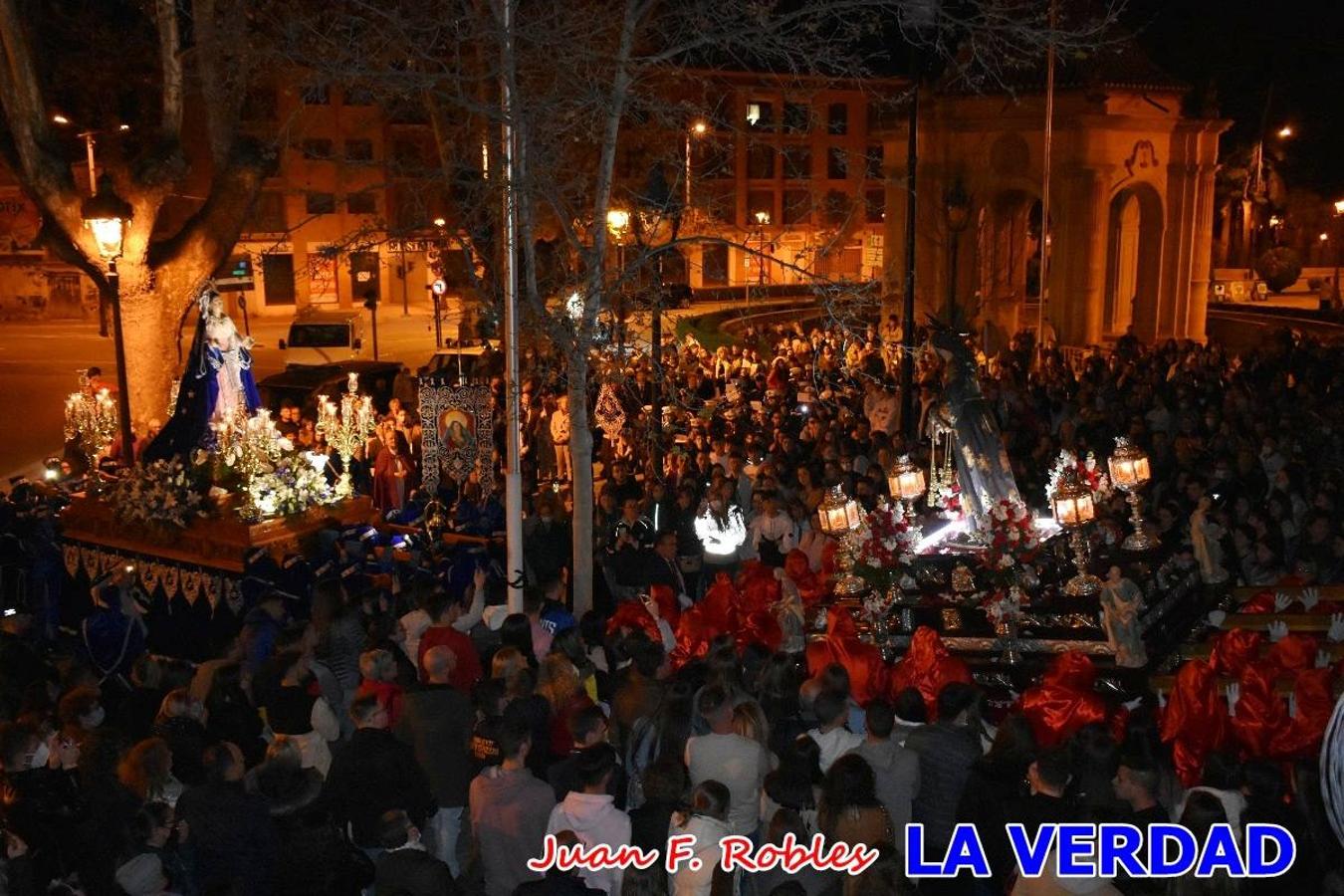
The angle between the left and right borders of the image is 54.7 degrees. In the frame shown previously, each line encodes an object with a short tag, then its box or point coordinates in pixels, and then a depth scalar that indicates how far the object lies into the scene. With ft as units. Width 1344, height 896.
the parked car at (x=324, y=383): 84.23
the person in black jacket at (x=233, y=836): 20.54
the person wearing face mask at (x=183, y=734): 22.82
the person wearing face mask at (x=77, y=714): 24.26
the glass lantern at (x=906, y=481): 41.29
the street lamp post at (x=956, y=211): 76.80
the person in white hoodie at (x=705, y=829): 19.34
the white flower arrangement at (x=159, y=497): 44.86
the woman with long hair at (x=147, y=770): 21.22
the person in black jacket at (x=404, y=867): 18.42
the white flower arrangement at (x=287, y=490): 44.88
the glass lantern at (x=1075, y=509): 39.22
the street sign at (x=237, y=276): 137.08
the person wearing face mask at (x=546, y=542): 40.24
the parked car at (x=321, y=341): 105.09
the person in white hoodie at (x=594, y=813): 19.99
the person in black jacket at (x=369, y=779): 21.84
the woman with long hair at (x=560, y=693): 24.62
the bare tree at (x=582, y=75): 31.60
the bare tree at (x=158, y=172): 57.36
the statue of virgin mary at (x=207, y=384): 48.93
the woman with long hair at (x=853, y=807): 19.38
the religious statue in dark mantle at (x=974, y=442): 43.27
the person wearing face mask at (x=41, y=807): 21.89
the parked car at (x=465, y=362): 72.95
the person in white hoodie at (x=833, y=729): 23.53
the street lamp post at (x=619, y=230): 37.72
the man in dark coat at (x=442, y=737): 24.25
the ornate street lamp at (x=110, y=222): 46.03
